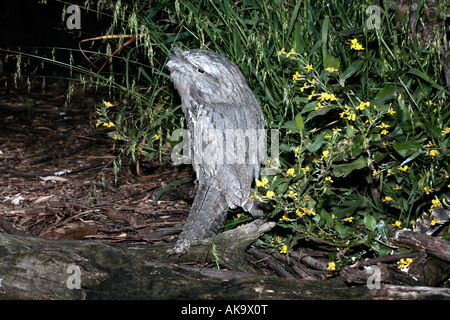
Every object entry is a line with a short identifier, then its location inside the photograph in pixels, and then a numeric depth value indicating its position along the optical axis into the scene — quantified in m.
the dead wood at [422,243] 2.44
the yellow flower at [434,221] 2.63
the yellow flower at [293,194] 2.38
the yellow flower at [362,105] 2.49
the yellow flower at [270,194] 2.28
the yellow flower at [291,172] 2.43
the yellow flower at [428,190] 2.57
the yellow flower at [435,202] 2.56
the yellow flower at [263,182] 2.35
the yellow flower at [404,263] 2.48
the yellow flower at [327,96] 2.53
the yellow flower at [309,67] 2.58
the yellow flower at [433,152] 2.52
